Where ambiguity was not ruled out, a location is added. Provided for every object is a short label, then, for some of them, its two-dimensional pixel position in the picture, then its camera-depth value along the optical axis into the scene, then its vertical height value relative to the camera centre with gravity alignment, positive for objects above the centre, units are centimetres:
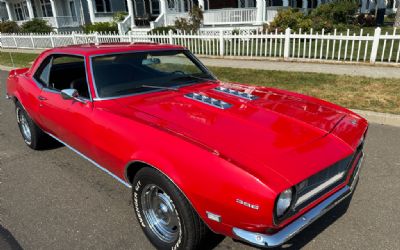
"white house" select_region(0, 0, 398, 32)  2019 +60
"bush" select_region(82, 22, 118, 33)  2406 -43
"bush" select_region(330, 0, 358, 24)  2005 -22
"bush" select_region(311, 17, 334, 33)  1554 -78
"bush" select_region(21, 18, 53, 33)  2544 -14
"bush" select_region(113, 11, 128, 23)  2632 +23
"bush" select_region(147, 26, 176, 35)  1902 -68
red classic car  204 -95
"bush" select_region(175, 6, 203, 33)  1745 -34
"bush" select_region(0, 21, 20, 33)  2727 -10
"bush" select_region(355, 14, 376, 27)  2428 -109
